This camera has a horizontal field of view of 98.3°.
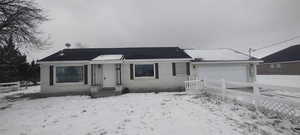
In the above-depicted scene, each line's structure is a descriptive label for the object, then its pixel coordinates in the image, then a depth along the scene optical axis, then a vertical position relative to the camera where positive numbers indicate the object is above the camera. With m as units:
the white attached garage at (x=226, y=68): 10.90 -0.01
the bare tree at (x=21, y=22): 6.88 +2.78
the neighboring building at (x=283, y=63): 22.67 +0.81
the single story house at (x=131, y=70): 9.69 -0.12
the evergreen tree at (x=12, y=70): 14.62 +0.12
